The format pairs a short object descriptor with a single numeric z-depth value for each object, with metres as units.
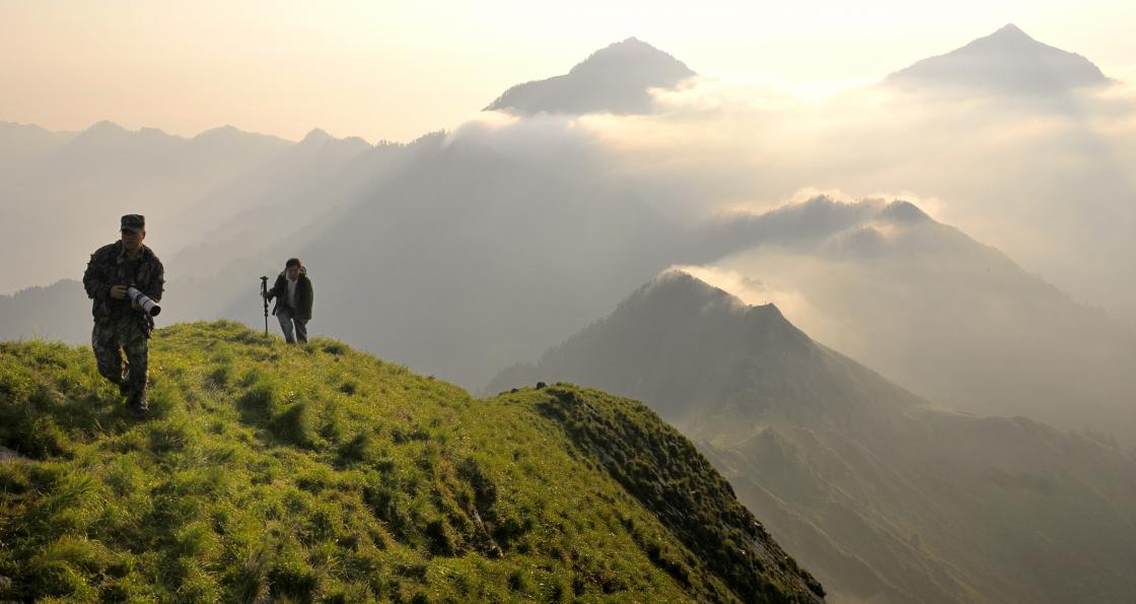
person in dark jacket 27.64
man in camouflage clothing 15.61
